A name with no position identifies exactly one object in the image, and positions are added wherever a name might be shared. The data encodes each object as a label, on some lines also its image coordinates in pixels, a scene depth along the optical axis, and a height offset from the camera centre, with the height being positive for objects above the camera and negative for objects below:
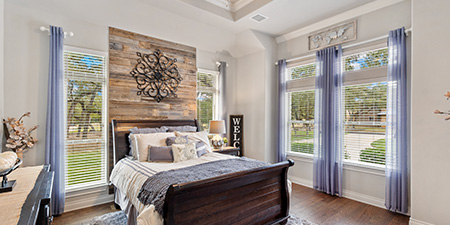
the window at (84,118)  3.18 -0.11
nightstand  4.04 -0.74
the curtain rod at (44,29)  2.91 +1.10
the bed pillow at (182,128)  3.82 -0.30
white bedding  1.81 -0.77
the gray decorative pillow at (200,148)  3.36 -0.56
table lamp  4.20 -0.35
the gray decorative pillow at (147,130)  3.43 -0.30
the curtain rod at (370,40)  2.98 +1.12
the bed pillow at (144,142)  3.05 -0.45
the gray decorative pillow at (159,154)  2.99 -0.59
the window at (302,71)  4.24 +0.83
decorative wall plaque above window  3.64 +1.36
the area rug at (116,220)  2.73 -1.39
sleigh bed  1.84 -0.87
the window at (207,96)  4.60 +0.34
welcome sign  4.92 -0.41
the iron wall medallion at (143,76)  3.52 +0.59
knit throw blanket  1.96 -0.66
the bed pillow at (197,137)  3.54 -0.42
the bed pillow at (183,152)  3.01 -0.57
